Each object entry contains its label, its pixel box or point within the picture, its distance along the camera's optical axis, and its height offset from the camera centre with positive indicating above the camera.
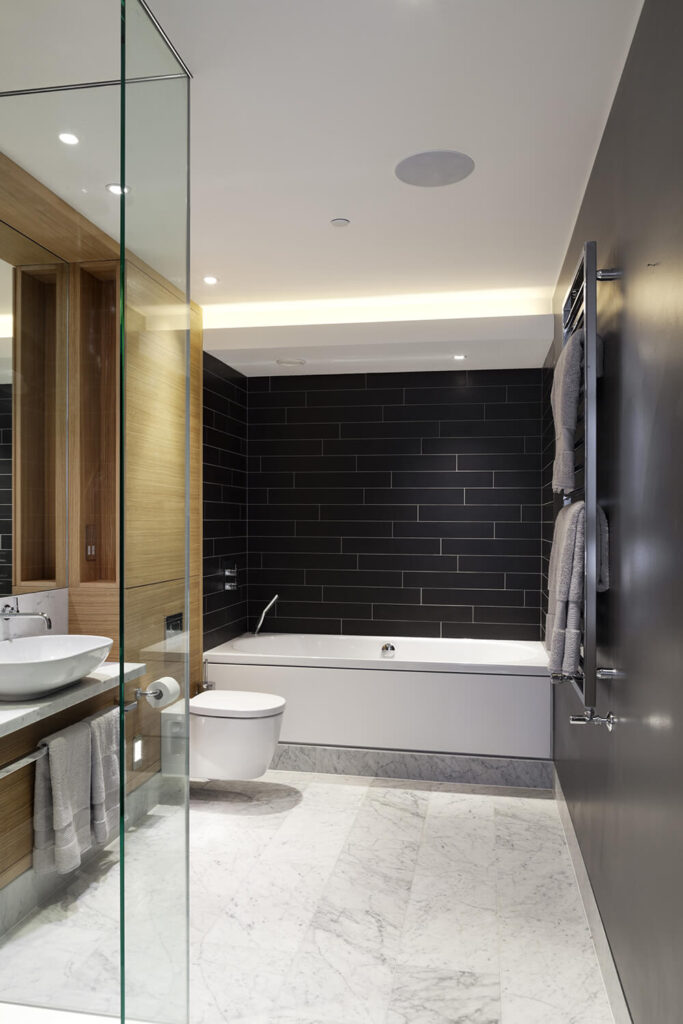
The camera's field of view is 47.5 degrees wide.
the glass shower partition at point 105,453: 1.64 +0.16
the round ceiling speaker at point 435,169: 2.77 +1.25
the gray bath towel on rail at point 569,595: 2.37 -0.26
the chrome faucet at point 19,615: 2.50 -0.33
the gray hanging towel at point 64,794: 2.37 -0.87
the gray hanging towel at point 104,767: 2.42 -0.80
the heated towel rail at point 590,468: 2.12 +0.12
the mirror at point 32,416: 2.54 +0.32
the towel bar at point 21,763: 2.32 -0.76
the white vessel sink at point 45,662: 2.17 -0.44
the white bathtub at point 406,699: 4.29 -1.07
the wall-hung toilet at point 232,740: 3.82 -1.13
